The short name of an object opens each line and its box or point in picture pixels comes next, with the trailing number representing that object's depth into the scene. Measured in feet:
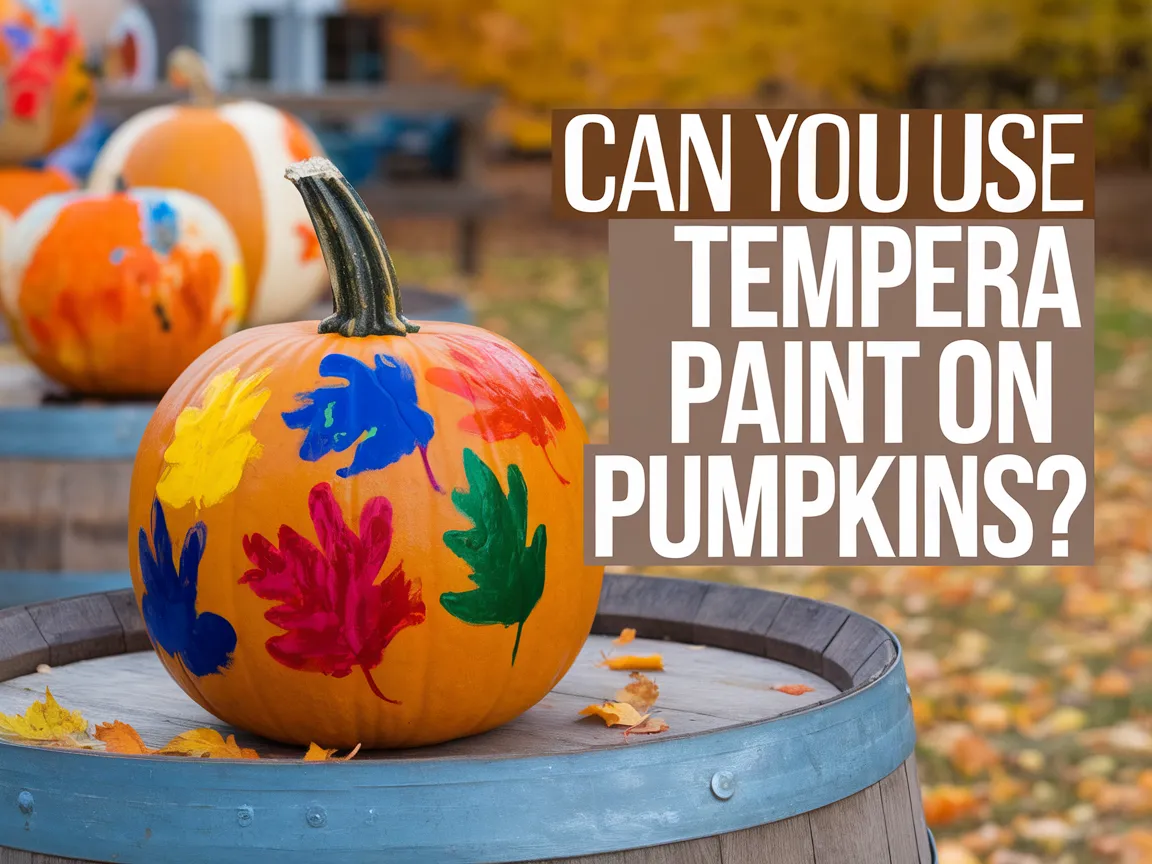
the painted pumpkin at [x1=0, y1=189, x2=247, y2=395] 13.15
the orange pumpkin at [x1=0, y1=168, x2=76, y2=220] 17.33
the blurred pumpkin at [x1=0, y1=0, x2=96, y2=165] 17.70
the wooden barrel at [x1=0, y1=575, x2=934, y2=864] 5.45
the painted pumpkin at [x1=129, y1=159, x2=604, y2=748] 6.09
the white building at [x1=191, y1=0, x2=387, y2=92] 74.08
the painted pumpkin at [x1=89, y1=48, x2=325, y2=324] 16.76
